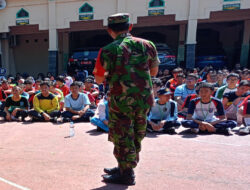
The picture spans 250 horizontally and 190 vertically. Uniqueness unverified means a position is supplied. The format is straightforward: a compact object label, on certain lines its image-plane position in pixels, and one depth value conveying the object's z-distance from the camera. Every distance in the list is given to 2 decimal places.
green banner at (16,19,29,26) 13.50
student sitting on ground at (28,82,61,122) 5.53
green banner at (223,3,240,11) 10.52
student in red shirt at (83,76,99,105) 6.95
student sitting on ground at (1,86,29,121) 5.64
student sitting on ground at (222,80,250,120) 5.00
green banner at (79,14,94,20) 12.40
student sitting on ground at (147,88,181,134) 4.43
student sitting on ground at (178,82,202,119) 5.04
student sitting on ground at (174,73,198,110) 5.80
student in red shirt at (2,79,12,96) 6.84
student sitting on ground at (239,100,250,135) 4.55
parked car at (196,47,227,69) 11.48
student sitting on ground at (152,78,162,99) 5.38
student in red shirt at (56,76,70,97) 7.21
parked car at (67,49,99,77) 12.12
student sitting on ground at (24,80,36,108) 6.74
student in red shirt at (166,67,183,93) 6.71
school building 11.08
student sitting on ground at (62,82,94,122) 5.50
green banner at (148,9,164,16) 11.39
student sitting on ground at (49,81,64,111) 6.34
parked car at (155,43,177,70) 10.79
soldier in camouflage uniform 2.15
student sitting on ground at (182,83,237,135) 4.33
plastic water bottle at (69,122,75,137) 4.30
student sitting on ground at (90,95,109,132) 4.53
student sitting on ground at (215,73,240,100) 5.32
